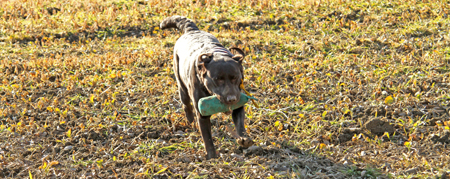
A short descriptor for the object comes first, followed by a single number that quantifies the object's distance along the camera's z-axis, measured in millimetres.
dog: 9008
